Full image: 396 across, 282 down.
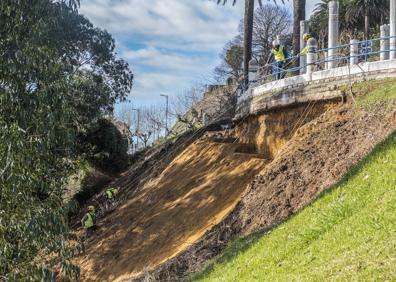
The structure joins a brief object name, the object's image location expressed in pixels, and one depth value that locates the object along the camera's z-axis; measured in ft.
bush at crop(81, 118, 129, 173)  87.56
